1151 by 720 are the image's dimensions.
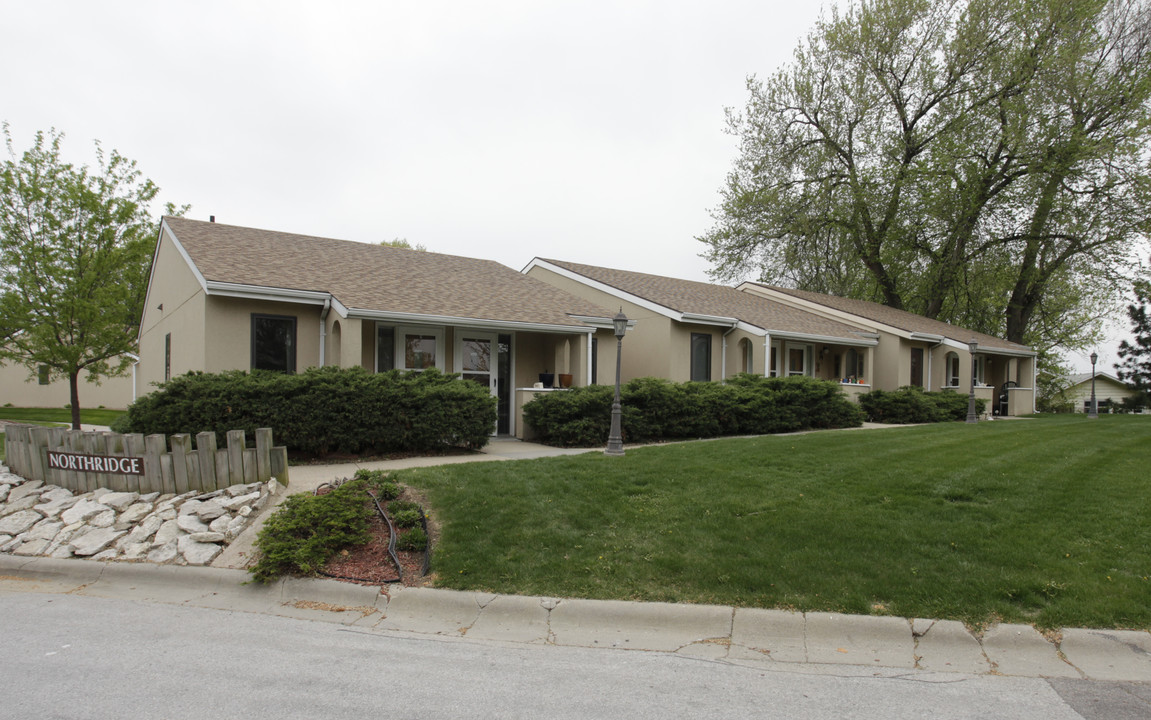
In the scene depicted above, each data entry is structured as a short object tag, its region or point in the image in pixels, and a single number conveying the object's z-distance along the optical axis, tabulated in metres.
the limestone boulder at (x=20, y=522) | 7.48
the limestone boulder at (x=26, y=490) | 8.32
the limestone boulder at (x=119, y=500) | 7.70
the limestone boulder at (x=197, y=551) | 6.40
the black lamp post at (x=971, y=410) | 19.66
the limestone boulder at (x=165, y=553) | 6.54
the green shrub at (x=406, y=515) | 6.77
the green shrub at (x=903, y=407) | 20.64
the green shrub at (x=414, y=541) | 6.27
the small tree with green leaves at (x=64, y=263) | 16.27
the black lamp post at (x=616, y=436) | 10.61
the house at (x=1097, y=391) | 46.62
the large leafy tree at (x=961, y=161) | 25.17
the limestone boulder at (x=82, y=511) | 7.53
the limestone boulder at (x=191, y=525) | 6.88
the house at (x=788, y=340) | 18.84
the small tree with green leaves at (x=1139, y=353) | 29.75
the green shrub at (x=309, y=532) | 5.91
